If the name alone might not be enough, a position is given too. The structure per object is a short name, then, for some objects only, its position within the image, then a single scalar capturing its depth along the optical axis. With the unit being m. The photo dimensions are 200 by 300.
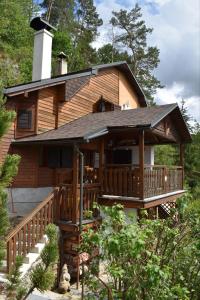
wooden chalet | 9.22
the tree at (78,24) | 34.78
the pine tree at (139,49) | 34.28
